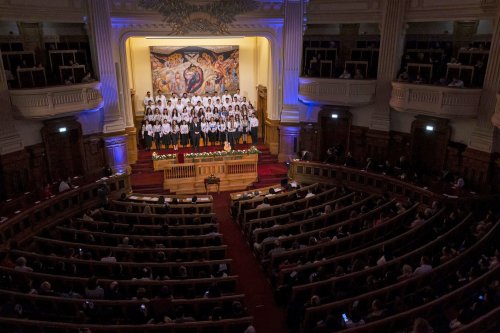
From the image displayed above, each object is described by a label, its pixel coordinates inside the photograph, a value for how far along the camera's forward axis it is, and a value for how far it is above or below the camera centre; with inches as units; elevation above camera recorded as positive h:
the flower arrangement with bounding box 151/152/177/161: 565.0 -145.5
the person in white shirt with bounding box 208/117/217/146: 629.6 -123.6
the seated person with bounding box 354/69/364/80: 584.1 -41.5
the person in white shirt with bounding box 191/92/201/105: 666.2 -83.3
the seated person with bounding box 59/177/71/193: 469.7 -151.8
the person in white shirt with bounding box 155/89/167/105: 652.7 -80.4
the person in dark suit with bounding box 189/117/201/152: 628.4 -124.5
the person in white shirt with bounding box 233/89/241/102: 681.0 -80.6
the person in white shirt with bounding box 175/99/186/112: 647.1 -91.1
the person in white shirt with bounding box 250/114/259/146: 652.7 -124.9
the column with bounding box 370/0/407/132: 549.3 -14.2
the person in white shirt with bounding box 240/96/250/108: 669.5 -89.5
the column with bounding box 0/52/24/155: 465.7 -88.3
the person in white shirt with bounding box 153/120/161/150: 621.9 -126.4
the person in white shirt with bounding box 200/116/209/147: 631.2 -117.5
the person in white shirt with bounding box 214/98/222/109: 657.5 -90.1
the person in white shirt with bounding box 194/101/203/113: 646.2 -91.6
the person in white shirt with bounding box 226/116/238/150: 629.9 -122.0
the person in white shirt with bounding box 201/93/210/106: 669.6 -85.3
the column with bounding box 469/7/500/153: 463.8 -64.5
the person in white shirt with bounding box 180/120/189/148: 626.5 -127.3
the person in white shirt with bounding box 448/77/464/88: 492.6 -44.2
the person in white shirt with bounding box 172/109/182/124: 631.2 -104.4
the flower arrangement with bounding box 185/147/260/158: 563.2 -141.9
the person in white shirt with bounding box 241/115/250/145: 645.3 -120.4
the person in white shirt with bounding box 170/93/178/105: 651.5 -81.4
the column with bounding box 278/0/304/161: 610.5 -40.0
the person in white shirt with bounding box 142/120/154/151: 621.6 -125.6
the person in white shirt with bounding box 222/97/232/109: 659.4 -88.8
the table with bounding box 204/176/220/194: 544.4 -168.8
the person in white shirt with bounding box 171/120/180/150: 622.7 -126.4
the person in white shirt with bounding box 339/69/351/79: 591.8 -41.9
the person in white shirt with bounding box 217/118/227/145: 635.5 -124.2
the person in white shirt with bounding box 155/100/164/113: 647.8 -90.1
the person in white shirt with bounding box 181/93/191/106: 654.5 -82.4
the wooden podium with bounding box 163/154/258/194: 553.6 -165.3
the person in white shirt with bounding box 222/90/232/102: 671.1 -80.1
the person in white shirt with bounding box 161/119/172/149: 622.8 -123.1
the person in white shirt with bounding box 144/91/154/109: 646.5 -80.9
